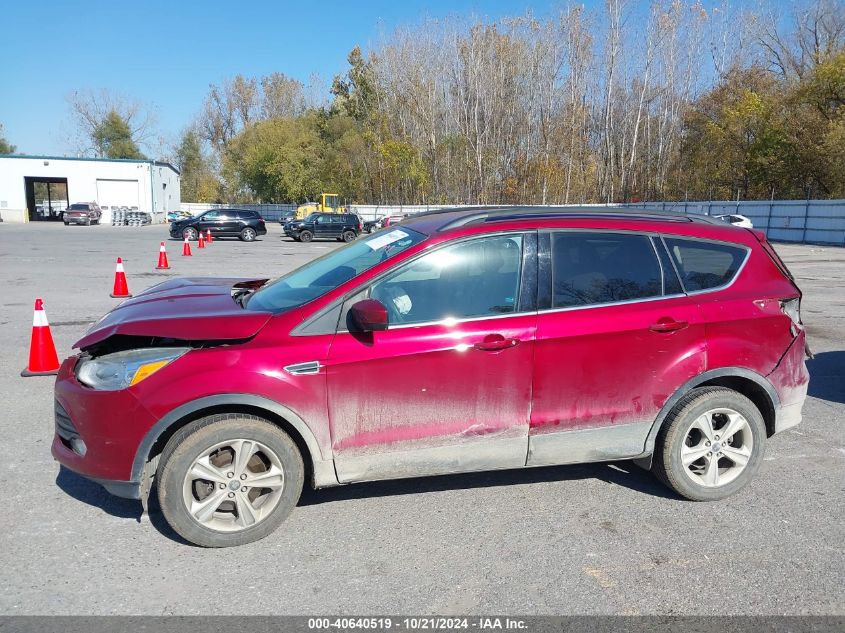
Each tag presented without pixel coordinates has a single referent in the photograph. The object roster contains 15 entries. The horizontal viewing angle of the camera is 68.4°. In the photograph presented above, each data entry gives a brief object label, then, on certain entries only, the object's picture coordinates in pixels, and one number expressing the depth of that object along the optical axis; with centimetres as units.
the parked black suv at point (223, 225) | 3216
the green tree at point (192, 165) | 8844
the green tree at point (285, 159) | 6775
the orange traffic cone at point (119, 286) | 1158
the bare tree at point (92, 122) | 7956
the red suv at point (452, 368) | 324
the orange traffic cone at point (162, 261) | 1727
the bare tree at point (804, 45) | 4881
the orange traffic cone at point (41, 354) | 652
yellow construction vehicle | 5068
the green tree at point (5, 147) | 8202
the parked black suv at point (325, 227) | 3441
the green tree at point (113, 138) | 7856
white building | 5312
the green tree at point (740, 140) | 4262
